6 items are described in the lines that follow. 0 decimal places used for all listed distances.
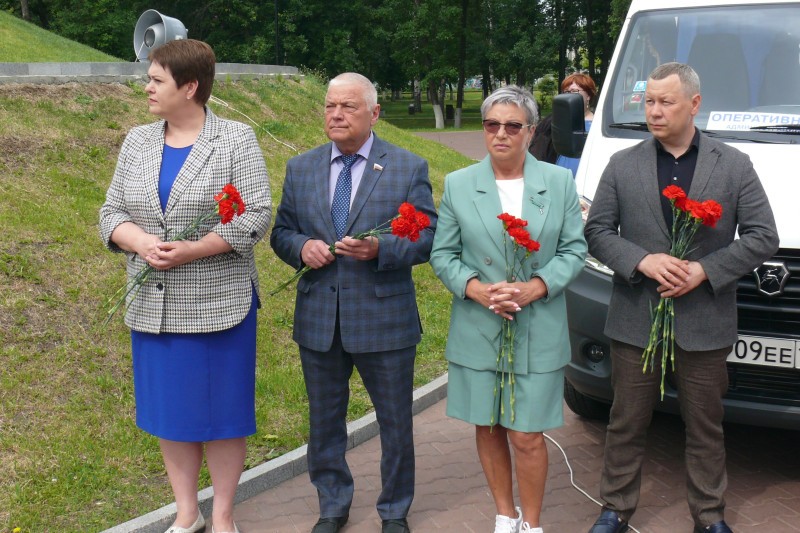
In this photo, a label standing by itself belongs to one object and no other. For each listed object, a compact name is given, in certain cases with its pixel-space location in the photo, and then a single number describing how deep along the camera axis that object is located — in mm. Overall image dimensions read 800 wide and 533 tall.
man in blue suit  3812
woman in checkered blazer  3709
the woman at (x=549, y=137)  6768
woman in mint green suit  3701
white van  4117
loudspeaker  7805
